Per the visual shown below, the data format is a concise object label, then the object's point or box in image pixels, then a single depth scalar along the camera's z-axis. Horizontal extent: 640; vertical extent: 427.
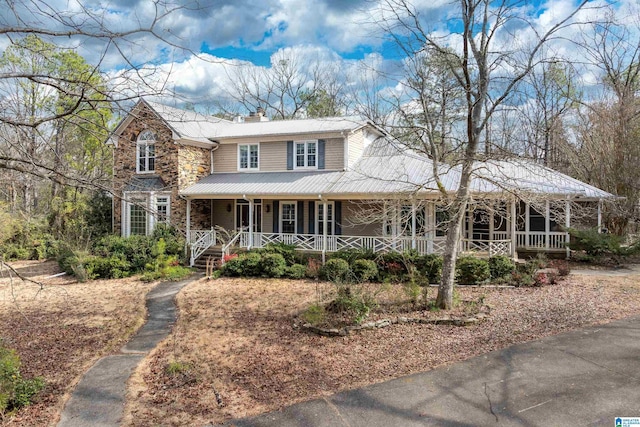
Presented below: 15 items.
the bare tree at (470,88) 8.79
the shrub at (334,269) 13.52
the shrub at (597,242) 14.84
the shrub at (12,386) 5.28
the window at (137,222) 18.91
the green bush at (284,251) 15.94
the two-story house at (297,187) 15.88
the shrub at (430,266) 13.25
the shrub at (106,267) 16.12
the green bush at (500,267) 12.92
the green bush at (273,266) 15.09
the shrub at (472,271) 12.72
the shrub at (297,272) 14.91
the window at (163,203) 18.61
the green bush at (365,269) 13.38
